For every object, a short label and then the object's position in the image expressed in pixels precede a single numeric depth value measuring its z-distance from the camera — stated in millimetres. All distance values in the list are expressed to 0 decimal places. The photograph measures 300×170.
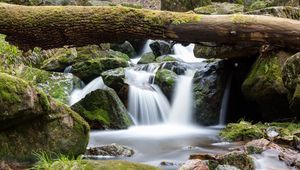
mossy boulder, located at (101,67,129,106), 10250
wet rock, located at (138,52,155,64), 13670
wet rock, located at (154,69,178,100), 10633
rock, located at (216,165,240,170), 4602
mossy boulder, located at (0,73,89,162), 4523
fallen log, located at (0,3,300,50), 6750
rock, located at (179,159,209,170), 4598
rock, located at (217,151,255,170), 4875
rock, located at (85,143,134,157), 6063
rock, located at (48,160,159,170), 3889
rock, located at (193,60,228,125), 9953
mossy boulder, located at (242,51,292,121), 8484
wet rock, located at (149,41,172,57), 14477
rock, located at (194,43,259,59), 9094
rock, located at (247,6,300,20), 9043
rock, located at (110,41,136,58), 15391
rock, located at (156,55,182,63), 13275
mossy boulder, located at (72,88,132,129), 8953
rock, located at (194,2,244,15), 15703
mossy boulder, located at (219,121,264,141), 7344
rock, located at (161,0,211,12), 18594
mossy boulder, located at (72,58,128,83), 11570
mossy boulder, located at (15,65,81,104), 10031
